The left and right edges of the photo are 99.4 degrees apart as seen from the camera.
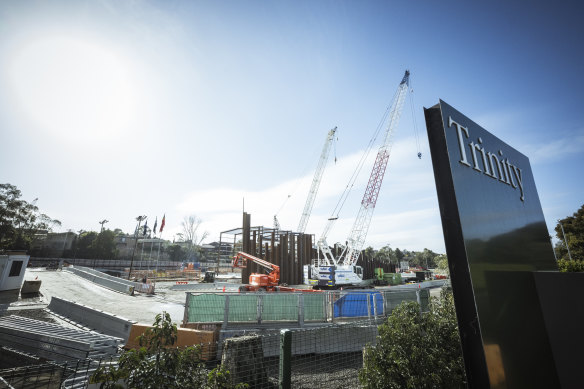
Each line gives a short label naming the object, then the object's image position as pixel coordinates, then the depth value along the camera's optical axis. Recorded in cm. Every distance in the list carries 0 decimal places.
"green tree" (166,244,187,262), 6662
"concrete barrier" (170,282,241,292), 2369
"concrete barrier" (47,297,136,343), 844
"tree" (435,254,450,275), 2804
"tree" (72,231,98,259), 4897
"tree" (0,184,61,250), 2769
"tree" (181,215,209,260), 6300
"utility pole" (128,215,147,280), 3773
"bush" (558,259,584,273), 589
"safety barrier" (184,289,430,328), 788
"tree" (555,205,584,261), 2761
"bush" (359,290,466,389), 289
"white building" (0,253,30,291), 1797
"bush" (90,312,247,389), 181
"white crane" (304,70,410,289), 2453
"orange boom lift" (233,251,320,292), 1549
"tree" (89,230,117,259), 4925
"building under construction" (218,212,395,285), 2748
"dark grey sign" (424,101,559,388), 201
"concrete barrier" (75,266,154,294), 2039
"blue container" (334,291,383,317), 877
